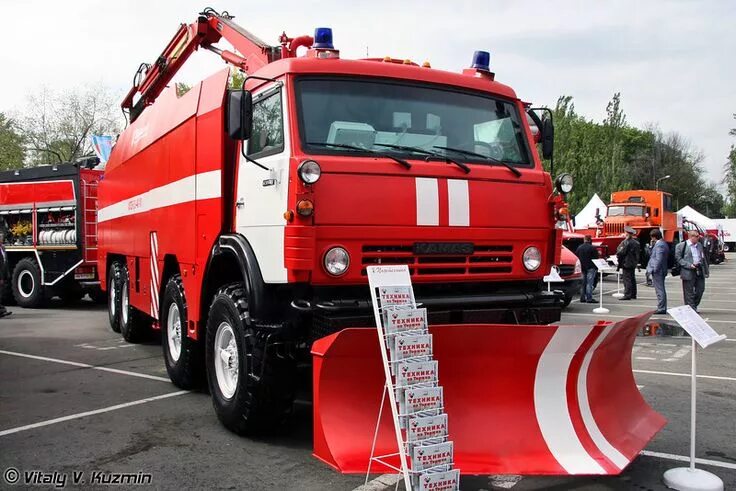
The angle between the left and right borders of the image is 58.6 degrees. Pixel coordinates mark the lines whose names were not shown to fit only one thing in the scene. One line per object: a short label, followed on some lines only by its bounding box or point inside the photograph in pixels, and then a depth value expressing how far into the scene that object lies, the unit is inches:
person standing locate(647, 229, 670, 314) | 539.2
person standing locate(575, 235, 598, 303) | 640.4
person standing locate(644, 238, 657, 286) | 908.2
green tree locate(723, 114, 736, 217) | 2952.8
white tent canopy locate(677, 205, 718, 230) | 1830.0
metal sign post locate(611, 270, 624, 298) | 707.8
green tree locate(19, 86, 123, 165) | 1857.8
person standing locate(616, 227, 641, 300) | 661.9
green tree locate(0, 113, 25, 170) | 1744.6
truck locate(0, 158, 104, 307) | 585.6
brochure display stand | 144.2
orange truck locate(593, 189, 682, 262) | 1238.3
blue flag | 731.4
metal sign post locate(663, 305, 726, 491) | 163.5
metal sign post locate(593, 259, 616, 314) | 562.6
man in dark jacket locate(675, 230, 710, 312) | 502.9
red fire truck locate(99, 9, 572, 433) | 182.4
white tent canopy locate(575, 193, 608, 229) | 1407.5
